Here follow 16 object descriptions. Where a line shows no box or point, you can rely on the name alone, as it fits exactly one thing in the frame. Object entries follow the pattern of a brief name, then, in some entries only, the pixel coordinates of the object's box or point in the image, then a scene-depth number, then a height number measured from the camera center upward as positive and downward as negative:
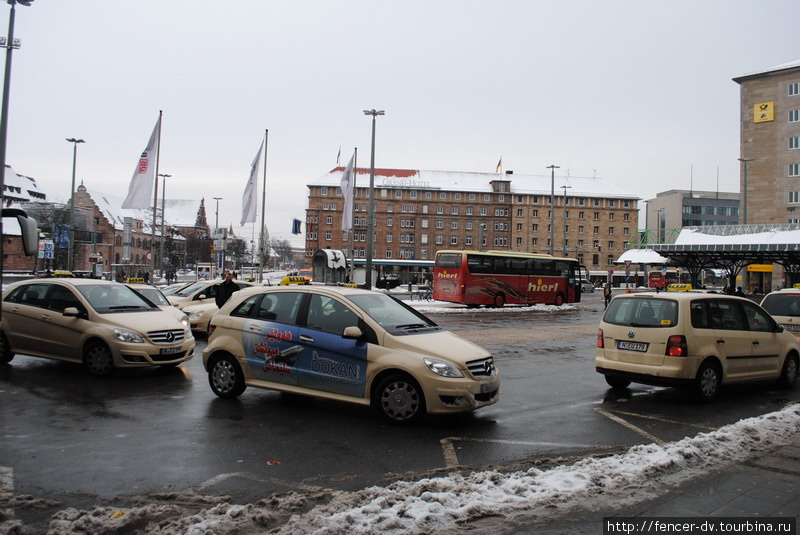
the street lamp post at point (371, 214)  30.36 +3.50
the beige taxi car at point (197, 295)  18.19 -0.63
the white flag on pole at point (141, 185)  26.31 +3.82
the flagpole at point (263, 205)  37.38 +4.78
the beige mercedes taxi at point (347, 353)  6.98 -0.92
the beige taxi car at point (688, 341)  8.63 -0.77
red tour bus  33.66 +0.37
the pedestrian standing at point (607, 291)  38.81 -0.26
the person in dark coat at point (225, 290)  13.98 -0.35
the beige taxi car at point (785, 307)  12.15 -0.28
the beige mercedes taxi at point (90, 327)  9.91 -0.95
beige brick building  63.50 +16.35
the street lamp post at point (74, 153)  41.44 +8.04
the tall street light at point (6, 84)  12.44 +4.29
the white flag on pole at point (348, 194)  32.38 +4.66
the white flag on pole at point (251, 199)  31.77 +4.08
